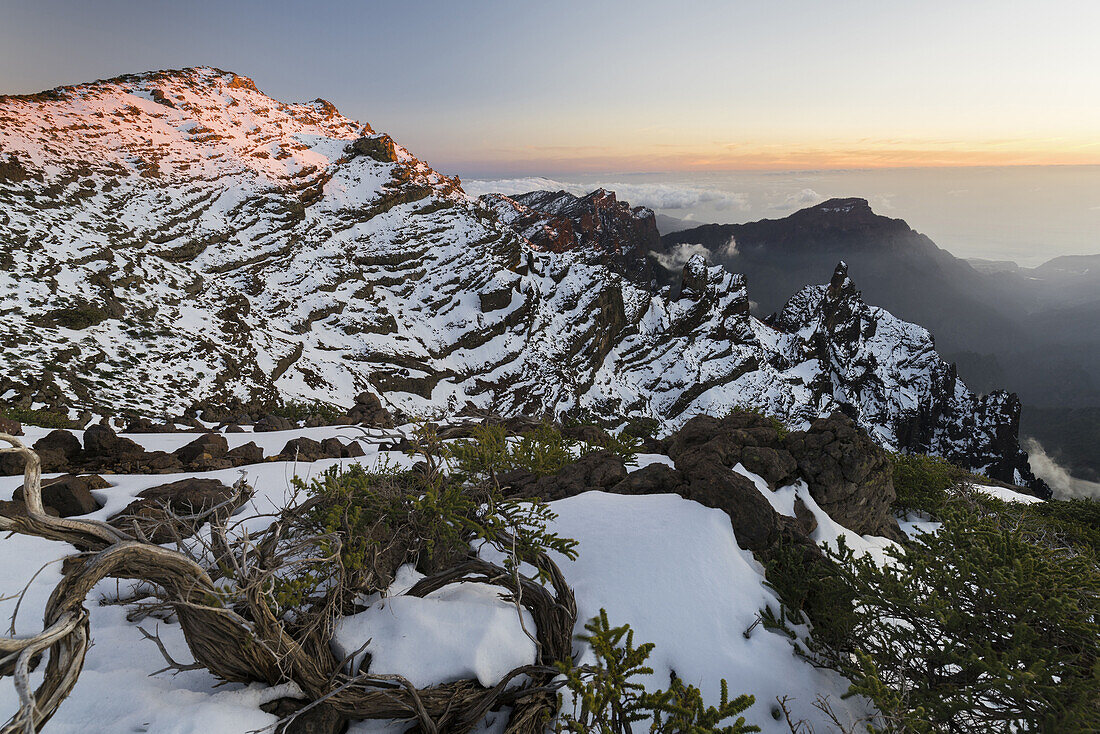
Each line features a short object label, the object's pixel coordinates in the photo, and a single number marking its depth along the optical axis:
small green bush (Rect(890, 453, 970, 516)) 9.38
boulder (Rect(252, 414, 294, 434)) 11.34
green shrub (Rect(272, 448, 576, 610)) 2.77
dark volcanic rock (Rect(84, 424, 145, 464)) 6.18
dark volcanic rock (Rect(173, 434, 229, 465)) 6.42
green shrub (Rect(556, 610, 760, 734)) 2.29
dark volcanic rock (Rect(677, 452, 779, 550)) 4.16
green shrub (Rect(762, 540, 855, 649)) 3.34
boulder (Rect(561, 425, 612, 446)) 9.12
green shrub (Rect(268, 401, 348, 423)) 16.44
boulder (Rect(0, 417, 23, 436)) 6.73
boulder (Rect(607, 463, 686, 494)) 5.02
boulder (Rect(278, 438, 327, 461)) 6.66
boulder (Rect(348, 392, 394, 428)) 12.40
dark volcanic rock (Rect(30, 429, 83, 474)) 5.70
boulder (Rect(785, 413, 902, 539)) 6.35
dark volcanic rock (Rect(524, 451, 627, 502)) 5.18
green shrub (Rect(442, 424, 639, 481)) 5.09
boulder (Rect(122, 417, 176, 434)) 11.46
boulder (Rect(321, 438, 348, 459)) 7.18
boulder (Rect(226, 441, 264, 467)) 6.37
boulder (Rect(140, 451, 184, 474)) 5.86
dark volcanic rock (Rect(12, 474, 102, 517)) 3.96
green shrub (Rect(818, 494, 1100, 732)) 2.48
